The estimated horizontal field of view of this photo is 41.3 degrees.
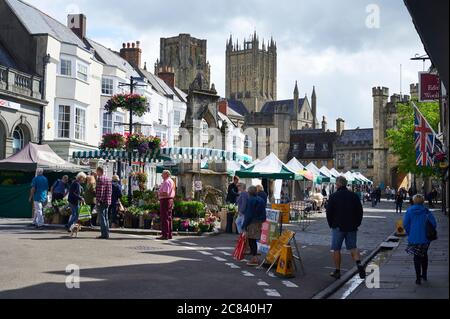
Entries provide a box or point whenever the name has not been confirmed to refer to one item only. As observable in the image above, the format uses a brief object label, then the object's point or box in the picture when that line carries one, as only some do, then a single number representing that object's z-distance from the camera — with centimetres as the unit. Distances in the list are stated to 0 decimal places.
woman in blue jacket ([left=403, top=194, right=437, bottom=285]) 1058
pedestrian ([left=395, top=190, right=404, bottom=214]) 3943
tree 4962
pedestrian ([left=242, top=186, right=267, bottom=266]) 1312
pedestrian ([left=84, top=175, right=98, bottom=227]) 1901
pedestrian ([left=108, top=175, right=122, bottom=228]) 1905
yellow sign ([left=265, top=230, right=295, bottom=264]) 1180
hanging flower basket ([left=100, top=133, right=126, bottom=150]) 2238
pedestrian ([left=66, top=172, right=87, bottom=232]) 1748
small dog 1694
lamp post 2154
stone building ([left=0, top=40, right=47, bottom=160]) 2931
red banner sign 2595
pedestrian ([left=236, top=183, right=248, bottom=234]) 1577
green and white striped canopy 2259
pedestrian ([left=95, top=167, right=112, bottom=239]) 1652
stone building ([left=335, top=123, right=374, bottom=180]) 8979
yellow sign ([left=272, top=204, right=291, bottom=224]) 2216
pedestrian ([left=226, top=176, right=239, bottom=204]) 2205
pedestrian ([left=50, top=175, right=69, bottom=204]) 2100
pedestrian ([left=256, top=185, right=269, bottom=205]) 1568
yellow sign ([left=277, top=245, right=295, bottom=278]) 1119
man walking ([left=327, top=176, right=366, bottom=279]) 1119
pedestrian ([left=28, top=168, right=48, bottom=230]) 1931
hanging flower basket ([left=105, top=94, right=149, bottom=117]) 2242
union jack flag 2325
